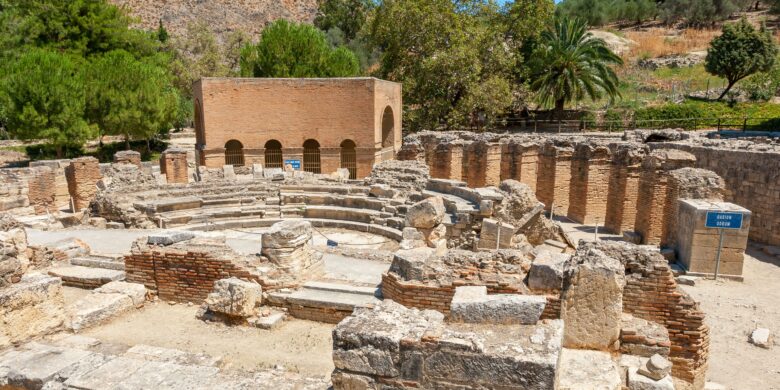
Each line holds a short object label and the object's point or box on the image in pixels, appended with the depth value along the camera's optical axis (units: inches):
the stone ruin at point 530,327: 145.5
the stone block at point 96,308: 279.1
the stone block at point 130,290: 316.8
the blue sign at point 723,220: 408.5
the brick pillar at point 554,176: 730.8
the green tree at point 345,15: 2310.5
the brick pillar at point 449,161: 802.8
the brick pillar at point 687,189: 461.1
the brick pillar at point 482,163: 791.1
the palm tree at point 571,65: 1154.0
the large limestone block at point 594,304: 224.4
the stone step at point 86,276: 344.9
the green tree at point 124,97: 1101.7
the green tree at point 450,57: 1128.2
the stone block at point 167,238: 340.8
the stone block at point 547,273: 237.8
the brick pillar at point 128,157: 744.3
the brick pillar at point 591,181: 665.0
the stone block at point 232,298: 293.3
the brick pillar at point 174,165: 773.9
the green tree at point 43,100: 949.2
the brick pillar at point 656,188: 529.0
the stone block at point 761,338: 308.0
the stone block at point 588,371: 188.4
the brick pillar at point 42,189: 681.1
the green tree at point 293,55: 1363.2
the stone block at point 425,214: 472.7
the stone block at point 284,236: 328.5
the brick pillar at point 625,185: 600.1
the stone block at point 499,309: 173.2
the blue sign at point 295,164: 970.7
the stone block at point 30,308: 233.0
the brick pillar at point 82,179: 670.5
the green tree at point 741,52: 1371.8
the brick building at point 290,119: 949.8
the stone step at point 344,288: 309.7
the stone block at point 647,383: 200.1
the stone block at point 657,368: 202.4
